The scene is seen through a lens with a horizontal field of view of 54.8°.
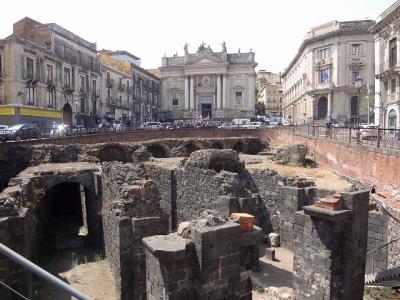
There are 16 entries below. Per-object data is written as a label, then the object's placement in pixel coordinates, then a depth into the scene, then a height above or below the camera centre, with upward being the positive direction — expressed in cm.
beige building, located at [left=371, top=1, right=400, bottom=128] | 2977 +505
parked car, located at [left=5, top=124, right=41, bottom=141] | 2374 -16
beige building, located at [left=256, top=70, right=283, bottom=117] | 9712 +797
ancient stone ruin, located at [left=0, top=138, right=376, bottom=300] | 611 -232
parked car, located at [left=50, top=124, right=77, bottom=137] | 2794 -5
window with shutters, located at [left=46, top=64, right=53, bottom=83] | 3941 +589
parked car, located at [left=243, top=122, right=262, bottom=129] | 4431 +52
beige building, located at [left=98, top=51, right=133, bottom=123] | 5241 +590
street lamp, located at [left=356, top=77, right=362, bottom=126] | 2393 +289
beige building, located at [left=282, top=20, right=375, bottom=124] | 4872 +802
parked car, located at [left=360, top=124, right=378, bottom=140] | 1685 -20
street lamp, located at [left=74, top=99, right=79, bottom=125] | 4534 +268
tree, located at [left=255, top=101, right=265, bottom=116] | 8594 +513
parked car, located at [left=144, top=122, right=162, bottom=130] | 4091 +48
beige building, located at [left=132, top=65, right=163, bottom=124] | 6166 +590
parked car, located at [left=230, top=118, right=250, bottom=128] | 5159 +103
